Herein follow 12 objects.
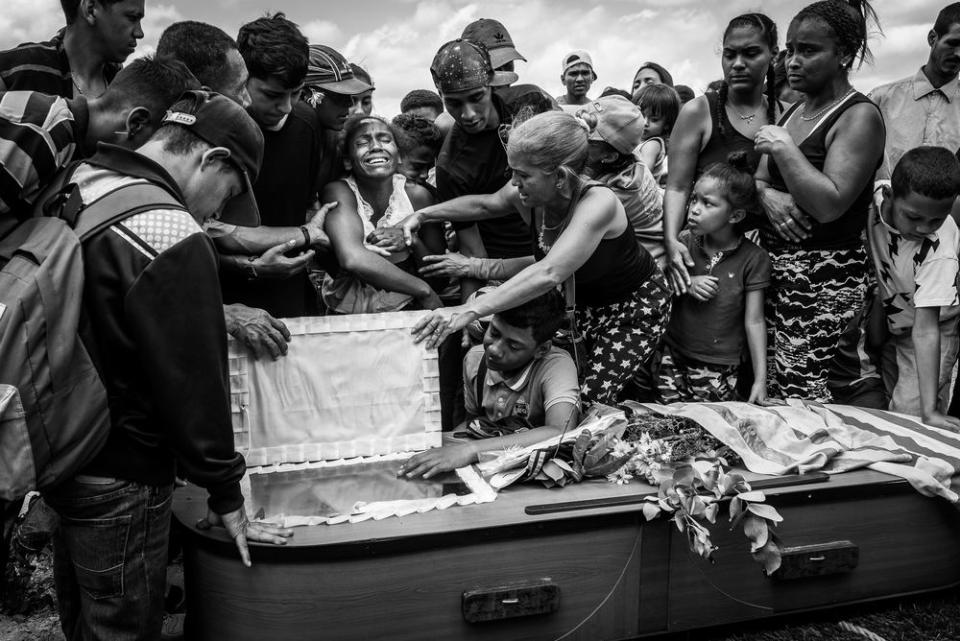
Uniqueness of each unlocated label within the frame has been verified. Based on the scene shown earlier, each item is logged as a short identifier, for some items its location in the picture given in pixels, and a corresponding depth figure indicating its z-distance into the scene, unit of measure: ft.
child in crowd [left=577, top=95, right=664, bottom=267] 10.03
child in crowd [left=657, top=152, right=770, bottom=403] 10.42
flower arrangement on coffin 7.25
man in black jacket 5.33
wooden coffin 6.61
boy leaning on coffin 8.76
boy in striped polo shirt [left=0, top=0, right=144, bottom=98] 8.99
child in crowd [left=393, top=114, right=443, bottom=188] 14.69
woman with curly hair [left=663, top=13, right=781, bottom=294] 10.43
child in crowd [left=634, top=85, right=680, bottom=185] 16.37
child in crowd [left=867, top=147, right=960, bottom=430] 10.16
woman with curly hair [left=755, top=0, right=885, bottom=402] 9.48
